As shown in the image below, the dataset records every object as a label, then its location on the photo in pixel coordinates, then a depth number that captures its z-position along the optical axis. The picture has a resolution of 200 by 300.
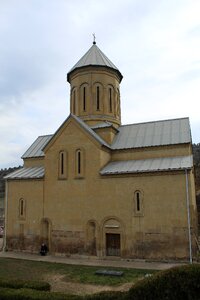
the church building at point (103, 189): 15.23
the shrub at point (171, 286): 6.40
